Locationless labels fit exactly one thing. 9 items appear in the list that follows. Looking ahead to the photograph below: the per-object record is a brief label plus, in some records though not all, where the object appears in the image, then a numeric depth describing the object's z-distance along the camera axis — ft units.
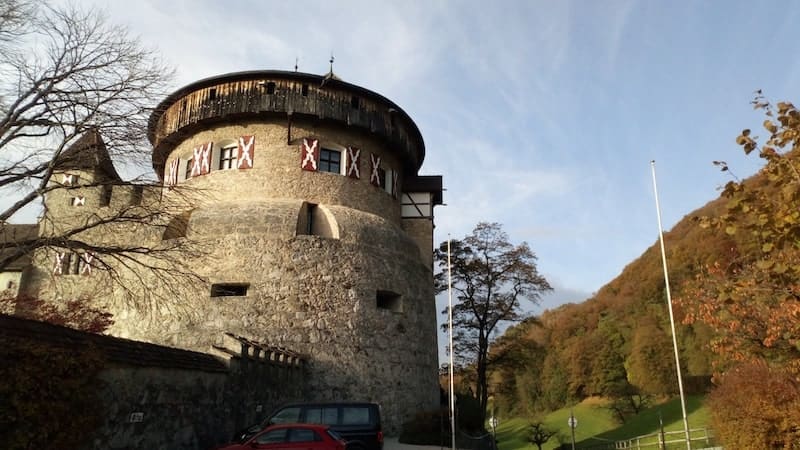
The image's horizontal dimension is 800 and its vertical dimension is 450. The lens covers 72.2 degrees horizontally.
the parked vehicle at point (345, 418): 39.11
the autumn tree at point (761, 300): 21.45
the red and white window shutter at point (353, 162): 73.36
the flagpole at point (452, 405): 50.52
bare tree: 34.19
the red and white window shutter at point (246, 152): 70.18
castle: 61.31
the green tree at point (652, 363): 160.56
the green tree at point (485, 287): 98.22
